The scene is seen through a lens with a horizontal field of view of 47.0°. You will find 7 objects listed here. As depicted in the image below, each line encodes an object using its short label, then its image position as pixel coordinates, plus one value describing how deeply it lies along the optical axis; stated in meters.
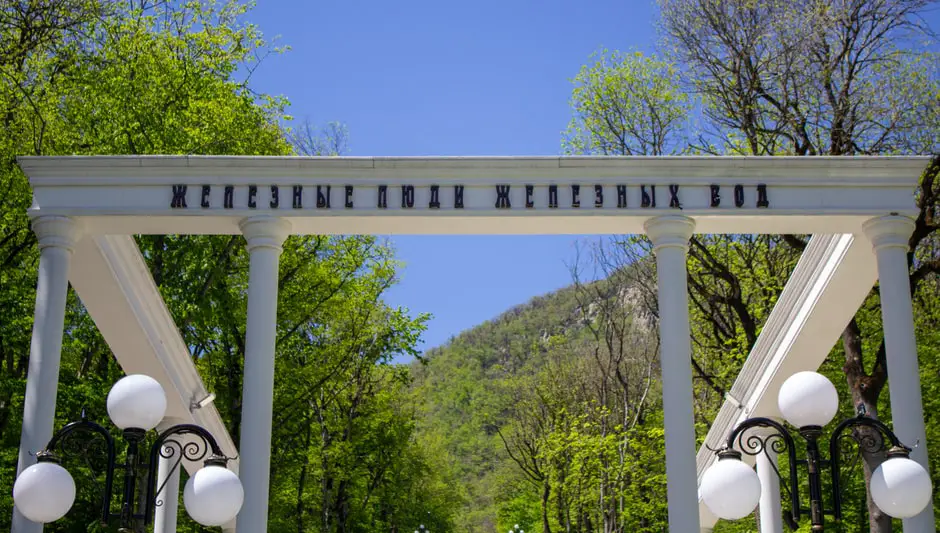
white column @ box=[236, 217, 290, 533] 11.98
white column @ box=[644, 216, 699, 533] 12.01
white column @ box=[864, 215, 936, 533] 12.18
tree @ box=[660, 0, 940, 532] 22.17
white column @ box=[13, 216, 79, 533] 12.23
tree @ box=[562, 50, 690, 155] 28.59
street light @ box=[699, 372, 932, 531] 8.21
